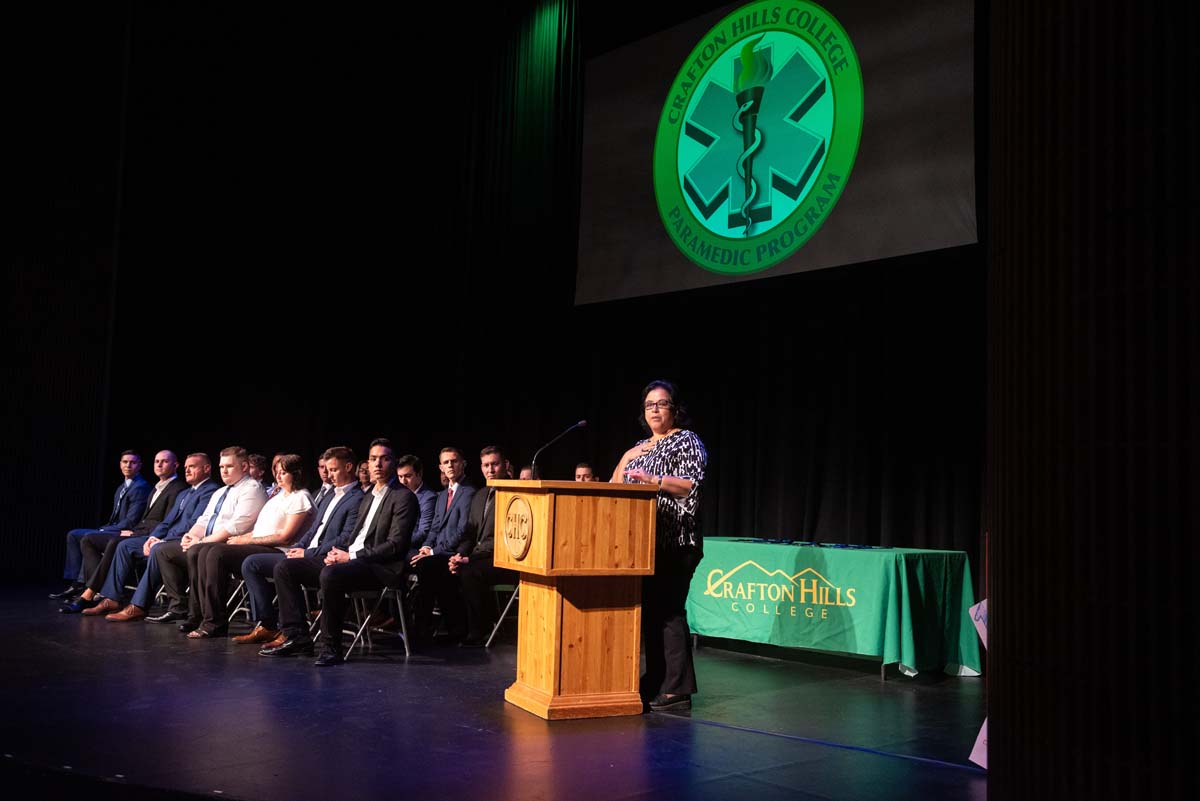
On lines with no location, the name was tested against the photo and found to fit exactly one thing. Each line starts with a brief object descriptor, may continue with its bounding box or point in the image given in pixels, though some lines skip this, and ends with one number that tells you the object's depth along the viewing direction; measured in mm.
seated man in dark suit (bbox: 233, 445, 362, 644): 6164
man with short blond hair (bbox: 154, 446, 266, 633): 6734
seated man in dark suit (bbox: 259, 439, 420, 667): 5637
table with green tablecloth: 5453
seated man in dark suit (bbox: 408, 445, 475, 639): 6578
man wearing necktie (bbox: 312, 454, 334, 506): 7102
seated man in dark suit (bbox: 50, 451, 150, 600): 8141
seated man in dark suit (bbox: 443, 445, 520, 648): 6555
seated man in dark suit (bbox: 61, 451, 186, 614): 7676
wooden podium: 4180
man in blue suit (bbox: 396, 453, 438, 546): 6988
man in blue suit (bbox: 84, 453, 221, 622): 7223
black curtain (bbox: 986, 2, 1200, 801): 1888
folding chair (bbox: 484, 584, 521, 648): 6496
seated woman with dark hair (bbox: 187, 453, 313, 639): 6461
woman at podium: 4430
